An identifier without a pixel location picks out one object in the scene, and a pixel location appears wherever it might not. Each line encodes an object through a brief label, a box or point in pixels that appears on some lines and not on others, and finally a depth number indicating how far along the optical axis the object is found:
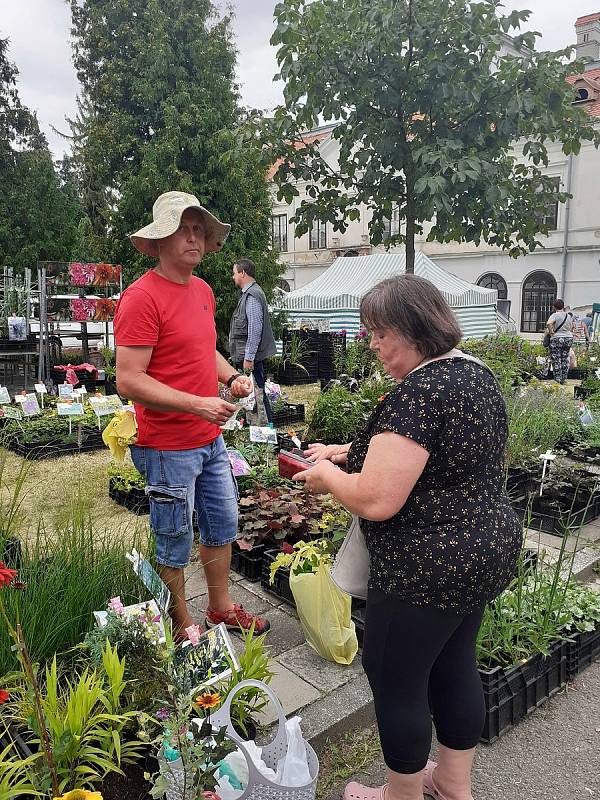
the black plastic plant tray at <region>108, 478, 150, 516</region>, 4.53
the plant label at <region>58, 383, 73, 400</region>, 6.18
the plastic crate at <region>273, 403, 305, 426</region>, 7.39
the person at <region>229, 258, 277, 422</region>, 6.11
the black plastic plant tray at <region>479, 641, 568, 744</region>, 2.32
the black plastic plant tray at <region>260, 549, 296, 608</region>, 3.19
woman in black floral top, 1.53
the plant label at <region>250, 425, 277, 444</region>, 4.47
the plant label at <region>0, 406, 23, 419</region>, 6.54
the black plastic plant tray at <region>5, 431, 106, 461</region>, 6.00
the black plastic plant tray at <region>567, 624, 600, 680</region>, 2.70
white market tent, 13.98
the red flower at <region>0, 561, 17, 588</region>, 1.45
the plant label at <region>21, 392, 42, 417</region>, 6.36
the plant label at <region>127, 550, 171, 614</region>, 2.13
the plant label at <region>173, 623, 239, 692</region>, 1.92
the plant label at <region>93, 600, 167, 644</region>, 2.07
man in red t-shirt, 2.32
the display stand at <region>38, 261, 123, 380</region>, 8.81
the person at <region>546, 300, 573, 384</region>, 11.09
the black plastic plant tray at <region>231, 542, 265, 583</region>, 3.47
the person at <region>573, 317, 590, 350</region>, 15.97
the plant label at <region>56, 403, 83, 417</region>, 5.66
